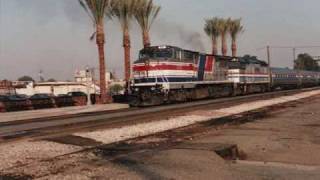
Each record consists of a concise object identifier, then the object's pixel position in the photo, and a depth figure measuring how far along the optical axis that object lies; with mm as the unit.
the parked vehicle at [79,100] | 42281
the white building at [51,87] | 112875
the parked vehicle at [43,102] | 37594
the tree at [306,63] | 178250
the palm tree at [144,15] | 52125
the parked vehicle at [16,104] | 35406
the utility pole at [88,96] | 41344
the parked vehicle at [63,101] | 39844
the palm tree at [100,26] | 44062
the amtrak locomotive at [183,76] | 36188
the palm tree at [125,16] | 49250
